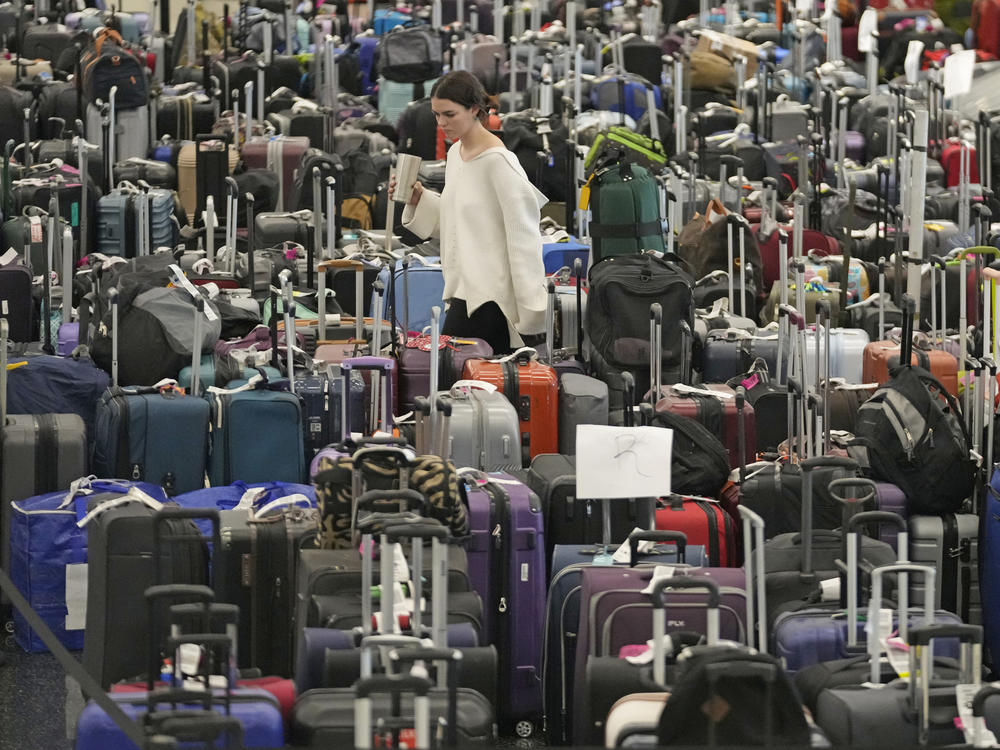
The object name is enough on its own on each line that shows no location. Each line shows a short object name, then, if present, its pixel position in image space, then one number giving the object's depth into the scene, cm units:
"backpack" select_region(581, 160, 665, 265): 1805
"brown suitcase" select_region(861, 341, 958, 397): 1550
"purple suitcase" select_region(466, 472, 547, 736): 1241
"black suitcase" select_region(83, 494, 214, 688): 1198
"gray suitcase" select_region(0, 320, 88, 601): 1378
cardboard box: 3067
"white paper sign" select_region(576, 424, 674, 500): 1142
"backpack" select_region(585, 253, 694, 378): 1602
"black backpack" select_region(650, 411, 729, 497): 1343
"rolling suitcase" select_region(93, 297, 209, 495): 1434
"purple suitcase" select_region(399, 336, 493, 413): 1552
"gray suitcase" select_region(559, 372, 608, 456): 1504
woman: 1537
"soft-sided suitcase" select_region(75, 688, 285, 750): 929
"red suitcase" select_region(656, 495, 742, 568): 1279
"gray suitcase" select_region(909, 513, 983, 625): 1329
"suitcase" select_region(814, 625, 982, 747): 948
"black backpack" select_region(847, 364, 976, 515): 1332
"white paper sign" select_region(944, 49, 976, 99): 2191
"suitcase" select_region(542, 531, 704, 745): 1188
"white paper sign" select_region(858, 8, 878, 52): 2942
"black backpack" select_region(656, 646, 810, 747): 873
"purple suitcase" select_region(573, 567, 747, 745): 1096
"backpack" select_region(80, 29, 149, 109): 2573
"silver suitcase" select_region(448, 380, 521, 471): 1403
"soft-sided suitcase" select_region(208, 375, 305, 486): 1444
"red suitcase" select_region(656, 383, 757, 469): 1438
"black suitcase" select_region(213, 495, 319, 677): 1245
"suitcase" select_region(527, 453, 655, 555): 1292
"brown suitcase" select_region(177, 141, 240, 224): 2398
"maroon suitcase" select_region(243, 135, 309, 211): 2447
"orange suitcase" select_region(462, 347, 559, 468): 1492
